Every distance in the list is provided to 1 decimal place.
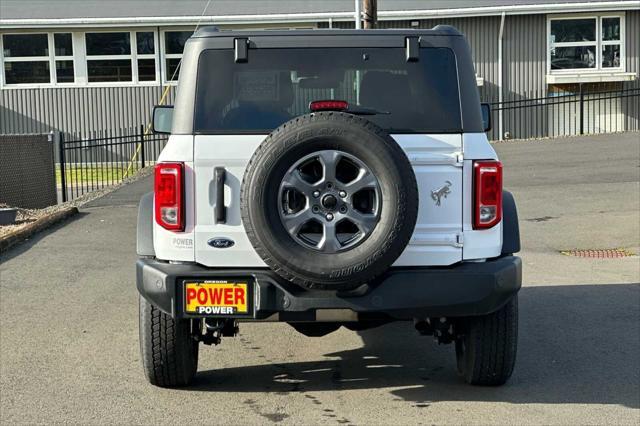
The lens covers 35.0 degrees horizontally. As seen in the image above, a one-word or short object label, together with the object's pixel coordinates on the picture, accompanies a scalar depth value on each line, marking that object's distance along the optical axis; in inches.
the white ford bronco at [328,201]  203.3
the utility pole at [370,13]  685.3
